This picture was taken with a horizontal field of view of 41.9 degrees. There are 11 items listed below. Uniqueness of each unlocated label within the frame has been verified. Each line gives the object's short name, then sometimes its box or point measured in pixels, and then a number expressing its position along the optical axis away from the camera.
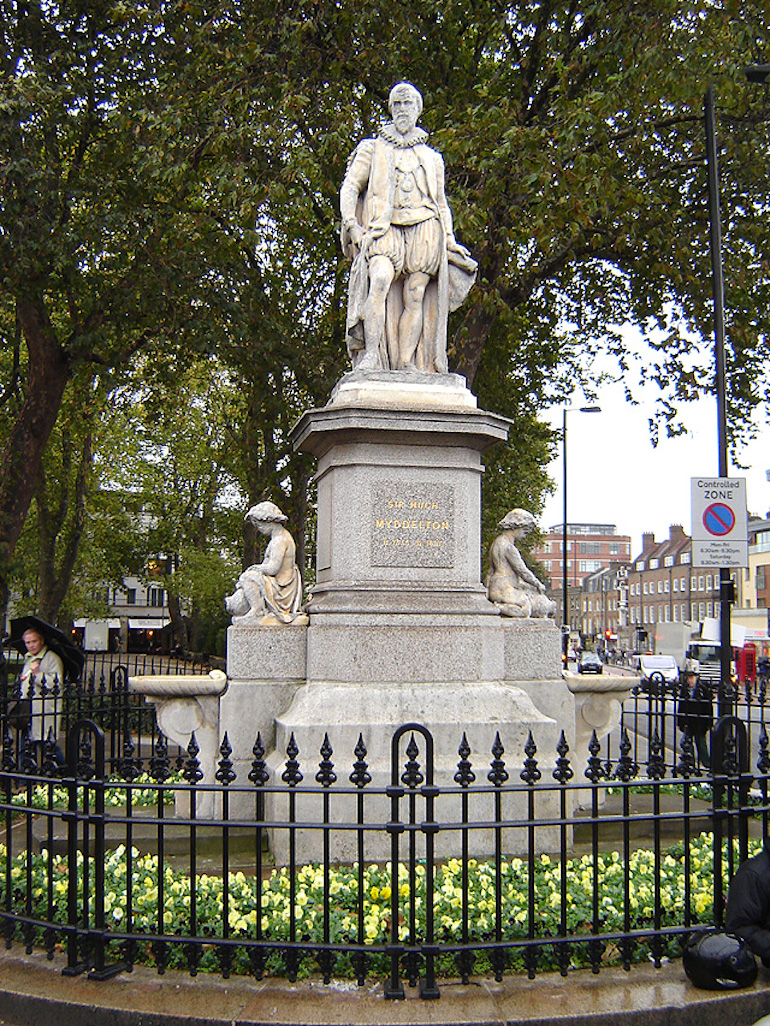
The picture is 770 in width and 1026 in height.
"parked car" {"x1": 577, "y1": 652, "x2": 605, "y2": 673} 37.47
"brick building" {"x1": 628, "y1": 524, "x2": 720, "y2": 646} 93.50
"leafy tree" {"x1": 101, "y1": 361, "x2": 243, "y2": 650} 35.00
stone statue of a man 8.50
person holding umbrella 10.92
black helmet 4.51
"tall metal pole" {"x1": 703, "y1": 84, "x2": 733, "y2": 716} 12.30
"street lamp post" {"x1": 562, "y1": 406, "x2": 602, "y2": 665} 31.44
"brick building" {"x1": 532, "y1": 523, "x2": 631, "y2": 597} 142.75
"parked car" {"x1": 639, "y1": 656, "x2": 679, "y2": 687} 41.75
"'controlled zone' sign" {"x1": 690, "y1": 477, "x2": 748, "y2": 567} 11.52
